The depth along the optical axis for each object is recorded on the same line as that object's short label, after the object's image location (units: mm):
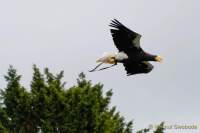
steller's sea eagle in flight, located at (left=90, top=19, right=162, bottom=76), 40094
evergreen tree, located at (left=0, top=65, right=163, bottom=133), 46688
